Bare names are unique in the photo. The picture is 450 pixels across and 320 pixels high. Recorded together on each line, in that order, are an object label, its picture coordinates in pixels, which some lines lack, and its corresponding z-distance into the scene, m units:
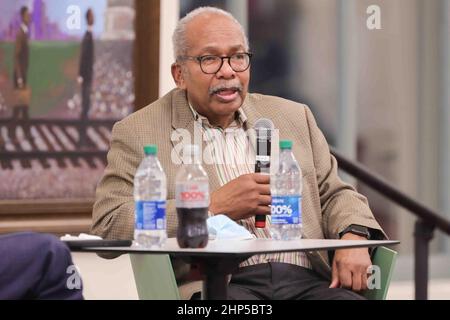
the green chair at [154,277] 5.25
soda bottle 4.79
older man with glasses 5.58
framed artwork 7.95
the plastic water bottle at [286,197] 5.12
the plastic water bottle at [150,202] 4.77
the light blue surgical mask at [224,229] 5.25
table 4.52
